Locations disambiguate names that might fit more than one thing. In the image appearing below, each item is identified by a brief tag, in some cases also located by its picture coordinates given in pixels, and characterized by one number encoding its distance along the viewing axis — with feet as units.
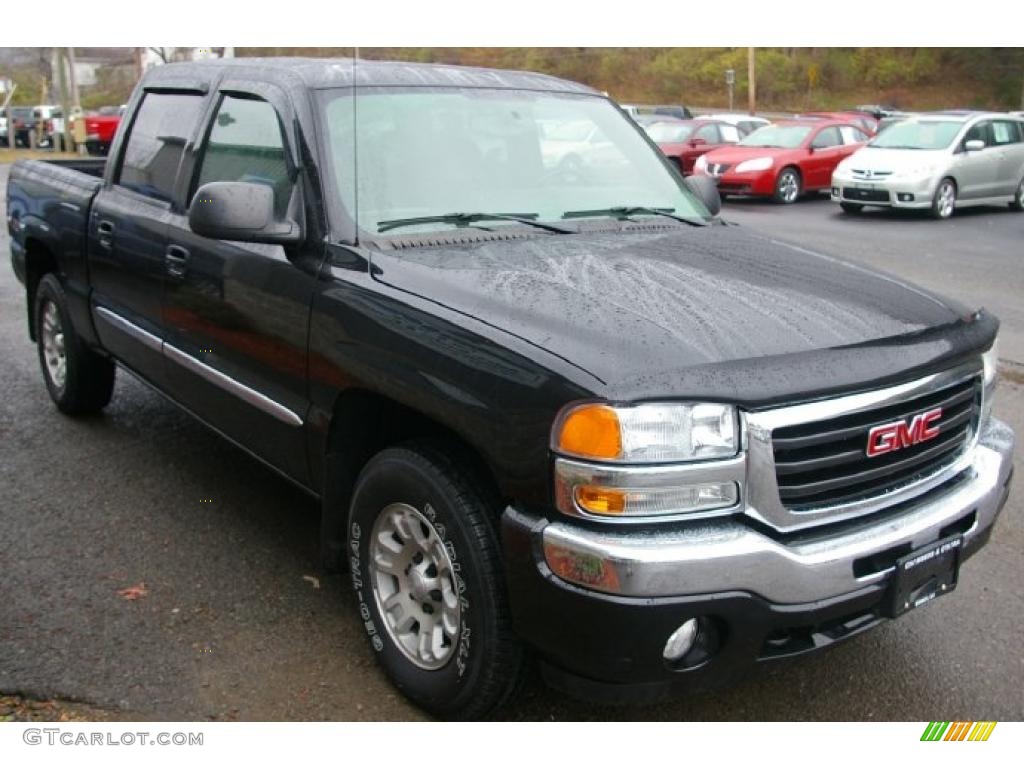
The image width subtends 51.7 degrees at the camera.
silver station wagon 53.42
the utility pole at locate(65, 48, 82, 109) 110.65
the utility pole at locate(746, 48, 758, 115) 112.53
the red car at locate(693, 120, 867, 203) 61.05
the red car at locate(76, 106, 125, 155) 99.76
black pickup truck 8.29
